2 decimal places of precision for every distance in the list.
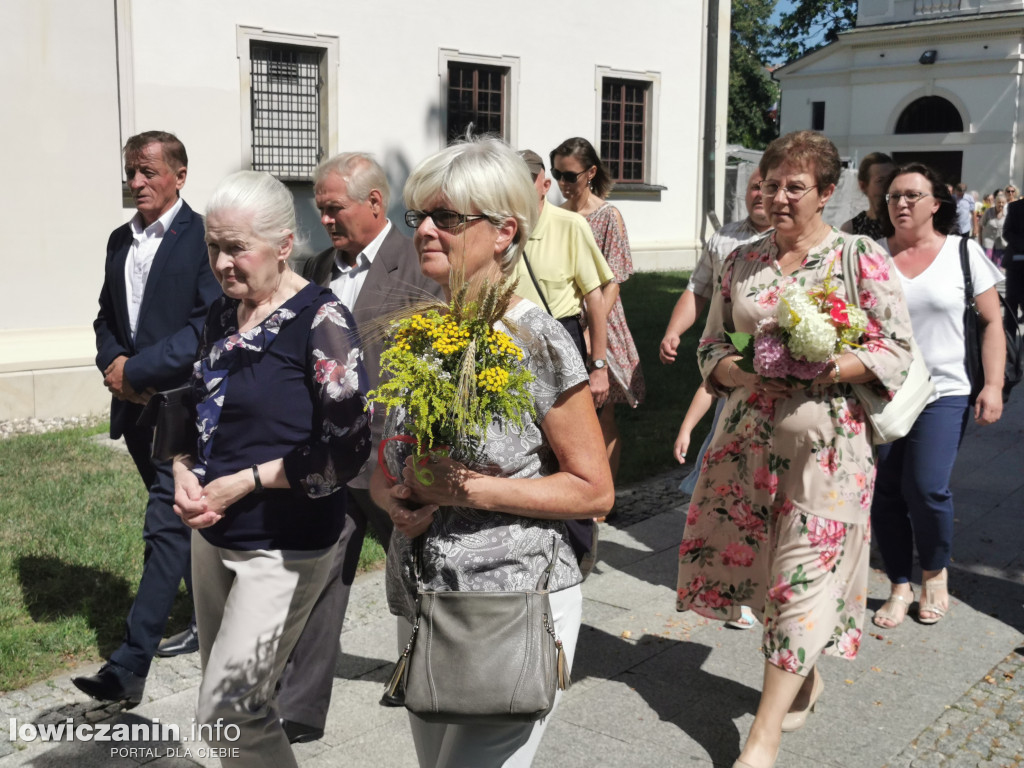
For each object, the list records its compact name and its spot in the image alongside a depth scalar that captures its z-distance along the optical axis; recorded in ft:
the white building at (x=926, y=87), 121.19
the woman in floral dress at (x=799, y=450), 13.00
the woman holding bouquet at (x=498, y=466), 8.18
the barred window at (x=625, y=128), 71.77
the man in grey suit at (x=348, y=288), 12.93
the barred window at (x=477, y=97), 61.82
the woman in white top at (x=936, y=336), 17.15
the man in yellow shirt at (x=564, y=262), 19.19
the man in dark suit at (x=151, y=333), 14.40
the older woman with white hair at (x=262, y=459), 9.87
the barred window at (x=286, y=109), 53.21
